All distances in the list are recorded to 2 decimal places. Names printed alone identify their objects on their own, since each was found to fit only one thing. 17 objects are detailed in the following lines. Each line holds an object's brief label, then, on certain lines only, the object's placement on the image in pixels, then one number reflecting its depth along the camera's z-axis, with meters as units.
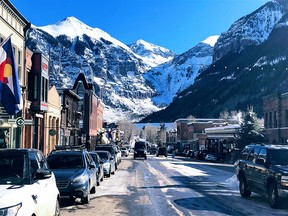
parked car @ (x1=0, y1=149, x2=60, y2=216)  6.99
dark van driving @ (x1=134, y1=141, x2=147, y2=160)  68.06
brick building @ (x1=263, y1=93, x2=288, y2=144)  54.38
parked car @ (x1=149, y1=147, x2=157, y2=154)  111.90
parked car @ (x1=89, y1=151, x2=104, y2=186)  20.80
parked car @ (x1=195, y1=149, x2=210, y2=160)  74.50
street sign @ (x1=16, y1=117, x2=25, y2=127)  23.44
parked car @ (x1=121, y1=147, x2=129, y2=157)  85.45
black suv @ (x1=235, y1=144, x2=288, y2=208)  13.91
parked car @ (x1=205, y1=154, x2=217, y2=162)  66.89
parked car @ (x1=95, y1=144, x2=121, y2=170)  34.71
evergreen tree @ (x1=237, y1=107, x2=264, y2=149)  56.28
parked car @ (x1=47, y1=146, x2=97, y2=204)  13.86
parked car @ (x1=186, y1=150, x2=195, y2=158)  83.45
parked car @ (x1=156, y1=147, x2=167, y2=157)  86.36
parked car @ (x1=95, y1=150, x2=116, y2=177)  26.23
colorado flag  16.33
